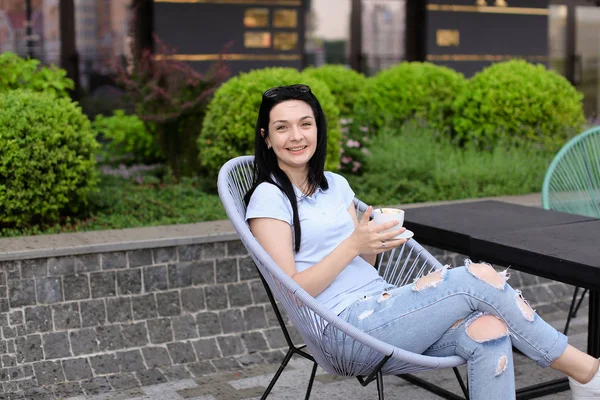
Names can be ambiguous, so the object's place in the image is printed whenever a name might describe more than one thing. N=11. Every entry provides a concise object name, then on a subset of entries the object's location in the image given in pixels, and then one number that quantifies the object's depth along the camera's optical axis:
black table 3.02
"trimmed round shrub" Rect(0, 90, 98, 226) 4.56
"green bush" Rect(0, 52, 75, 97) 5.69
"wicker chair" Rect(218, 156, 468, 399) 2.75
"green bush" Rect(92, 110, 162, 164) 7.59
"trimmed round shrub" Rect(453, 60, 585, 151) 7.20
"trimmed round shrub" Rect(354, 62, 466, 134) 7.79
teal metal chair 4.52
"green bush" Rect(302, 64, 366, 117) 7.92
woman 2.78
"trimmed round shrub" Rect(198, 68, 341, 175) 5.98
